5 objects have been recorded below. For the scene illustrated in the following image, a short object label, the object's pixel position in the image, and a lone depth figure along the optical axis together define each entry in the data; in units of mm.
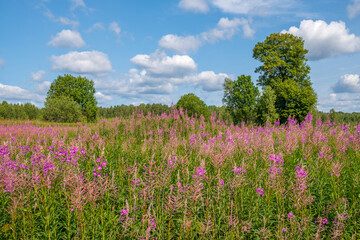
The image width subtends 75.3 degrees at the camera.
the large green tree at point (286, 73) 38291
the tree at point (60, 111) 45219
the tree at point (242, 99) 40875
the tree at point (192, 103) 52969
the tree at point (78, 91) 58656
